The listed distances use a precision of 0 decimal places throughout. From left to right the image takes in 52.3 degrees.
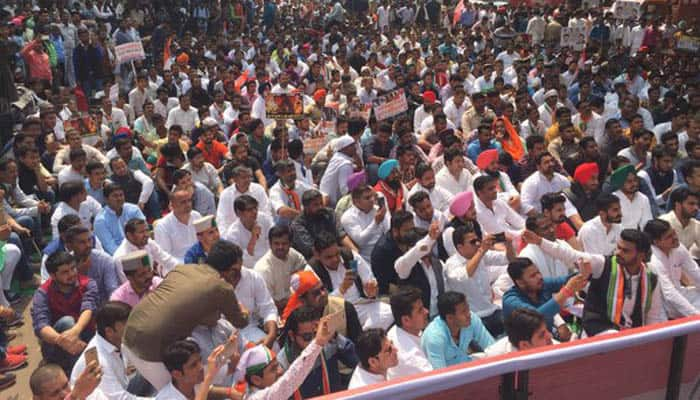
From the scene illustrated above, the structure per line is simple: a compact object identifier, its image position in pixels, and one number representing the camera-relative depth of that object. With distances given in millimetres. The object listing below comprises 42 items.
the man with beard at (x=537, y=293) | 4371
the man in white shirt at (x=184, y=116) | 10484
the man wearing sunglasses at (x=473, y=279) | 5168
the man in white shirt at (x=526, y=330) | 3768
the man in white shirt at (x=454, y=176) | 7320
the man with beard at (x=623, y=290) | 4676
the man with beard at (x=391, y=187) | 6809
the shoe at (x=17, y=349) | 5529
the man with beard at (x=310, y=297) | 4512
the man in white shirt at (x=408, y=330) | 4039
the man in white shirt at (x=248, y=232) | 5961
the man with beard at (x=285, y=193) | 6984
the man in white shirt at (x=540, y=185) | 7227
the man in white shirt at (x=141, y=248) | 5441
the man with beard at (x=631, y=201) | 6570
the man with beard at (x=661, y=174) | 7477
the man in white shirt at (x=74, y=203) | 6300
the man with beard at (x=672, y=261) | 5199
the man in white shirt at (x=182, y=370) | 3568
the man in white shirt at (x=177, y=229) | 6074
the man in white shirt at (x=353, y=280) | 5215
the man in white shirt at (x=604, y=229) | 5828
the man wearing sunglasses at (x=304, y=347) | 4250
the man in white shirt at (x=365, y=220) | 6281
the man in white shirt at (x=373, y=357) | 3732
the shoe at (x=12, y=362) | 5340
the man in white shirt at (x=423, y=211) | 6207
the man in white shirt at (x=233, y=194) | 6758
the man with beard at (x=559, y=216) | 5883
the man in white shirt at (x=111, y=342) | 4031
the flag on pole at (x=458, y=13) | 21361
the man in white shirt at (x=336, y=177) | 7648
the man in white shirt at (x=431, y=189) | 6941
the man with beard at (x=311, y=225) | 6184
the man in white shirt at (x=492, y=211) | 6504
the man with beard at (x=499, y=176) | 7066
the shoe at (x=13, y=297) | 6368
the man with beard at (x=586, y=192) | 7020
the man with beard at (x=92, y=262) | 5171
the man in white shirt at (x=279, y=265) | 5395
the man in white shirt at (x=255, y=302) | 4984
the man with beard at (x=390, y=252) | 5414
